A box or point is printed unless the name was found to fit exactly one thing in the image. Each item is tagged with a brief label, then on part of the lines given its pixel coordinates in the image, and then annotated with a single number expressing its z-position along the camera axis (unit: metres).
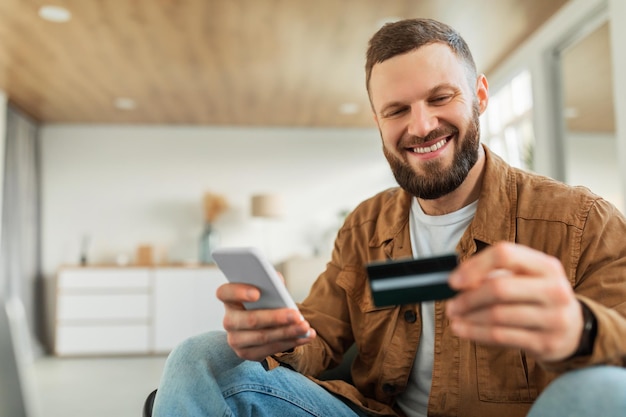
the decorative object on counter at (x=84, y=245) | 6.86
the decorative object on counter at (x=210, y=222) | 6.85
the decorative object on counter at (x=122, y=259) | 6.72
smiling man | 1.10
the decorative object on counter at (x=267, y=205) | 6.66
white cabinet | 6.24
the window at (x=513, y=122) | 4.79
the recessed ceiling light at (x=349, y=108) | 6.33
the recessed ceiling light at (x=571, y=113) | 4.16
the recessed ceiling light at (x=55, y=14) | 3.85
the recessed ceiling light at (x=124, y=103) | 5.94
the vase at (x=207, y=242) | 6.83
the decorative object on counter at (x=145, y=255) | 6.70
